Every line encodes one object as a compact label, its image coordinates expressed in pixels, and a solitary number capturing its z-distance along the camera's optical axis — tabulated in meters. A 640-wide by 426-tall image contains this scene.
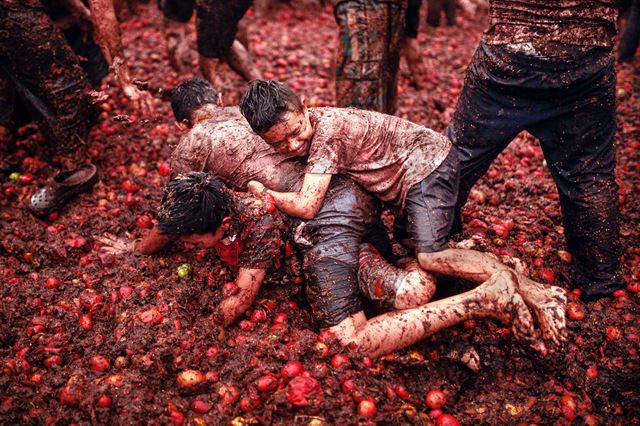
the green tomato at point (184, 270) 3.07
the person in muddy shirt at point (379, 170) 2.64
